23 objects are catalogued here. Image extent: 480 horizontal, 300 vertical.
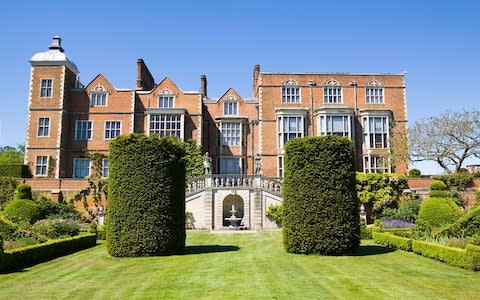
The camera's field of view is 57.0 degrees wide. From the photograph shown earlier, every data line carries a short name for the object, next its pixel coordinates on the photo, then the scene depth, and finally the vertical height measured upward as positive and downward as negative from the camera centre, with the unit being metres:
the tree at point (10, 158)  50.41 +5.27
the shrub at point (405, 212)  26.11 -0.66
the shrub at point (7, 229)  15.13 -0.95
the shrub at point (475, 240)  12.02 -1.08
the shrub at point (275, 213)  25.66 -0.69
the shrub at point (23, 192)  22.36 +0.47
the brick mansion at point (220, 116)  33.81 +6.73
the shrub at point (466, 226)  14.81 -0.85
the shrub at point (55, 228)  17.78 -1.10
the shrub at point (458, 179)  29.42 +1.44
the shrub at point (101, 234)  20.81 -1.54
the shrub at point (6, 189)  28.41 +0.79
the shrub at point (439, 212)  19.66 -0.50
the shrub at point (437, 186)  20.99 +0.70
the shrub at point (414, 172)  32.81 +2.13
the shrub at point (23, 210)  21.17 -0.42
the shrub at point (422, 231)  16.34 -1.13
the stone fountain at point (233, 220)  25.31 -1.12
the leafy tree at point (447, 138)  33.25 +4.68
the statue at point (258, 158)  34.07 +3.34
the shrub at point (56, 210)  25.29 -0.52
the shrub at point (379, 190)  28.77 +0.72
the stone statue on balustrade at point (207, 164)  27.33 +2.29
